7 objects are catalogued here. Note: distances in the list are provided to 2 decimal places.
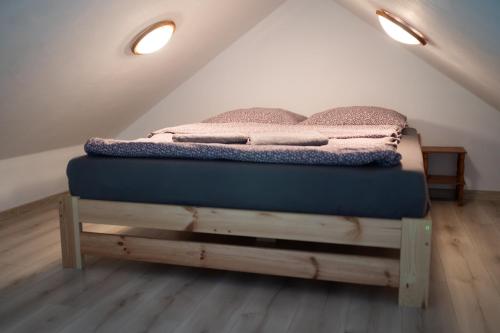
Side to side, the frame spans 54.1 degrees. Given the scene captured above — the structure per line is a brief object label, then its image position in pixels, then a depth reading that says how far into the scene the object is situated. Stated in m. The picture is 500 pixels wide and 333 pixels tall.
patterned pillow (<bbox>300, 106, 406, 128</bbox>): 3.29
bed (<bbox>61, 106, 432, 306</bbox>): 1.81
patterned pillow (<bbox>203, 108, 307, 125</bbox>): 3.54
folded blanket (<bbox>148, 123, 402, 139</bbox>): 2.79
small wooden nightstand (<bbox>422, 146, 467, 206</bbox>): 3.39
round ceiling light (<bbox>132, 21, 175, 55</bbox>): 2.94
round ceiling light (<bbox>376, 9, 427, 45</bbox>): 2.81
